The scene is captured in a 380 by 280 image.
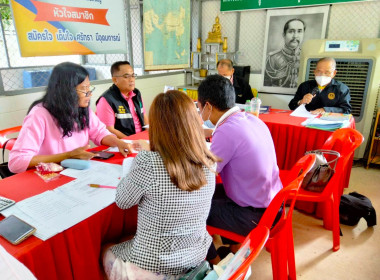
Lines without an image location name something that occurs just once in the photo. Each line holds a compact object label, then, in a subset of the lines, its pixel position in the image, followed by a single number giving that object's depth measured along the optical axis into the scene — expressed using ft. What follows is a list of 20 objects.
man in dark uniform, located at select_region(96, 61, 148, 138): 8.01
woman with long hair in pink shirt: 4.83
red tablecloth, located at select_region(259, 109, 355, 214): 7.88
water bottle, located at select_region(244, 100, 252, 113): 9.07
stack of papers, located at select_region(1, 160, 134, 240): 3.18
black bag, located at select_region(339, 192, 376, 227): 7.35
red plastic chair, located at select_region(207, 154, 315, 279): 4.46
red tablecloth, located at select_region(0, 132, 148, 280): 2.88
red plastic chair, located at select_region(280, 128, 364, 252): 5.63
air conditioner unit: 10.59
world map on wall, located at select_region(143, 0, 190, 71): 12.53
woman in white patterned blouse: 3.13
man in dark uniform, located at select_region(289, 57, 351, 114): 9.40
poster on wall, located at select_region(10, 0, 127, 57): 8.02
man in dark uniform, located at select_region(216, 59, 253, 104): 11.97
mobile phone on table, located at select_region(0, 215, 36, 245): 2.89
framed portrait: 12.75
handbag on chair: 5.91
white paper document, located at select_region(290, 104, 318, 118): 9.12
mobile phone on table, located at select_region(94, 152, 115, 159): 5.29
